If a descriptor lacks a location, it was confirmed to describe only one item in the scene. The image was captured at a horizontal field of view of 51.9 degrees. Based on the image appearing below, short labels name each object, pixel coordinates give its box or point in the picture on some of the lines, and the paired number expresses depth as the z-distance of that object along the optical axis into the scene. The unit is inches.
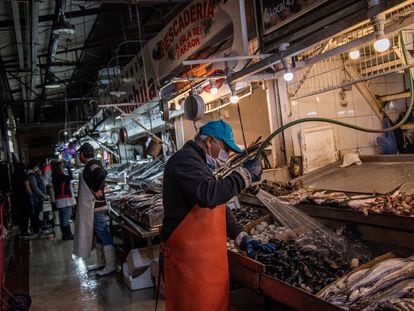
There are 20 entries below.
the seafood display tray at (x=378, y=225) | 139.3
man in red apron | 130.4
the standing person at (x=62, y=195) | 426.3
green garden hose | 128.8
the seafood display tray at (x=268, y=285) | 116.8
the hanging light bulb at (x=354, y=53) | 181.2
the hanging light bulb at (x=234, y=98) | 219.1
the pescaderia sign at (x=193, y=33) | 210.8
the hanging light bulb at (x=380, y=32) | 114.7
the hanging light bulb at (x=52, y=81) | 591.5
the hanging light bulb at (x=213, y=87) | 218.5
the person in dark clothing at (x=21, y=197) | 469.7
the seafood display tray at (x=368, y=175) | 186.4
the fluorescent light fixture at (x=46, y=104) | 1007.5
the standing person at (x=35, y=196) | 489.1
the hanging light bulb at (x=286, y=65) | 156.4
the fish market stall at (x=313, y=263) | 125.4
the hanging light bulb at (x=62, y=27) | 302.0
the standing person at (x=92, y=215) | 277.7
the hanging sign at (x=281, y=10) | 156.4
